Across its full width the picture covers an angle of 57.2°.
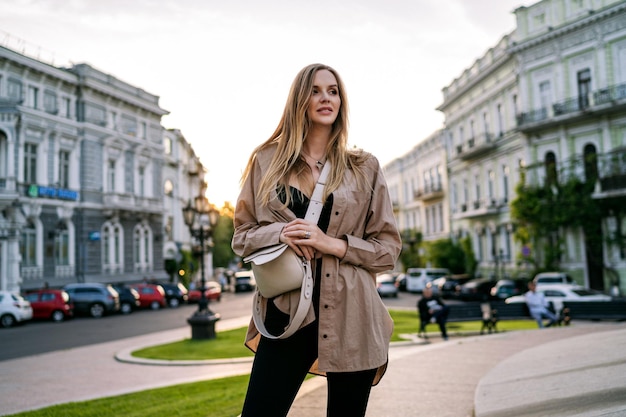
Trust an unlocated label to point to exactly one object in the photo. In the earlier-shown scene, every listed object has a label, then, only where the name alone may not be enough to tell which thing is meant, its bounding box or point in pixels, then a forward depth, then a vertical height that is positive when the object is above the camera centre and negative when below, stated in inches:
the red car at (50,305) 1005.8 -76.2
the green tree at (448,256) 1779.0 -29.3
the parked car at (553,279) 1155.6 -73.3
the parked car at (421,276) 1669.5 -85.7
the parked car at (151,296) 1274.6 -86.9
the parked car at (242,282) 1933.3 -96.1
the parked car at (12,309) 917.2 -75.0
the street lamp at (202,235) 596.4 +25.9
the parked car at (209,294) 1428.4 -96.8
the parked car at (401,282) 1833.7 -108.3
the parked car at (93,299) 1092.5 -75.6
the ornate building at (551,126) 1181.7 +270.5
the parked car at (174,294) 1365.7 -90.2
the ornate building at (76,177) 1198.9 +205.0
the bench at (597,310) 727.1 -87.5
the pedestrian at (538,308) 680.4 -77.3
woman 98.7 +1.7
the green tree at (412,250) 2206.0 -8.3
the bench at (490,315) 628.7 -85.1
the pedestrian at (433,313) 593.6 -68.6
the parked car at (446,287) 1448.6 -103.2
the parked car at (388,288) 1480.1 -102.1
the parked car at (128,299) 1186.6 -85.8
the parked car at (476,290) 1314.0 -103.7
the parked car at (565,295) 890.4 -84.5
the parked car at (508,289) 1190.9 -93.3
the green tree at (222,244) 2935.5 +56.0
